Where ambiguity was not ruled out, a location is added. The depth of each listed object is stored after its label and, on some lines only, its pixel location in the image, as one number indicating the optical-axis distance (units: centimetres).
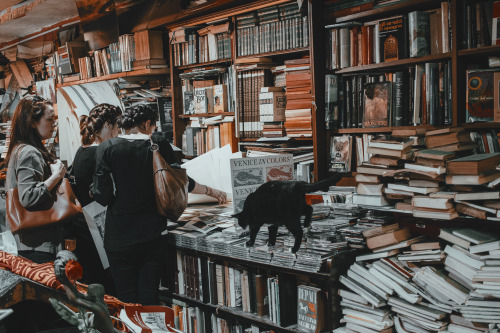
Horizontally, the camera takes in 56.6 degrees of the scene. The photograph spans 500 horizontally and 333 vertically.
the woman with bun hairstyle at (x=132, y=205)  242
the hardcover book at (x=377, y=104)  276
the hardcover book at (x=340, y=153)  299
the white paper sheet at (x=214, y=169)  349
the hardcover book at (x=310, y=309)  210
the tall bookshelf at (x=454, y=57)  243
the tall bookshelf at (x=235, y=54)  298
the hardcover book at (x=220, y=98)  372
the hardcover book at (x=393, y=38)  266
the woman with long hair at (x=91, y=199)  296
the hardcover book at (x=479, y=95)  240
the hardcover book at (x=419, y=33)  257
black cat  211
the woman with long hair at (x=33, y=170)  231
